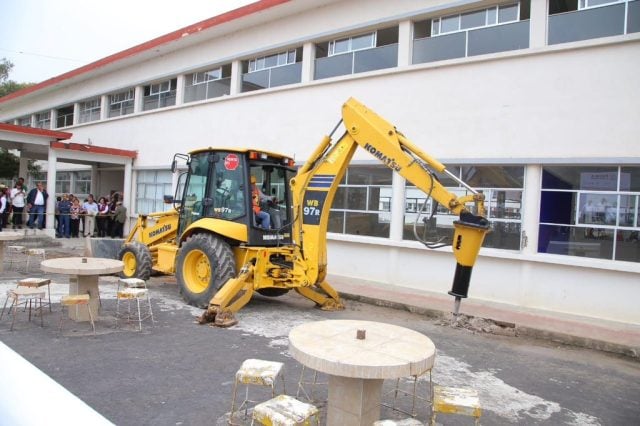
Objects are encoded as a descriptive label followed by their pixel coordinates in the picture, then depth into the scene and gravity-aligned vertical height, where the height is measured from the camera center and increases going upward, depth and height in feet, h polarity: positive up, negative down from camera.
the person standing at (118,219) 57.98 -2.32
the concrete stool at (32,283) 21.06 -3.85
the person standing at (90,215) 56.34 -1.93
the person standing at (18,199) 51.88 -0.47
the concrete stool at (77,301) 18.84 -4.06
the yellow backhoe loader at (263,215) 21.85 -0.43
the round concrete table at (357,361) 10.66 -3.35
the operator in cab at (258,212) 25.27 -0.25
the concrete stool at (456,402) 10.94 -4.28
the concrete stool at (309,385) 14.05 -5.47
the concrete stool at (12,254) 32.41 -4.94
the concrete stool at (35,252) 31.18 -3.64
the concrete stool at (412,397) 13.71 -5.57
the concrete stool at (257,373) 11.85 -4.14
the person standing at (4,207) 48.44 -1.34
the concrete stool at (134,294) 20.02 -3.90
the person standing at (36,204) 52.40 -0.98
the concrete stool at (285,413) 9.81 -4.28
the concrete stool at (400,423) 9.84 -4.42
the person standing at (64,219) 54.08 -2.46
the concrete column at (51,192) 51.34 +0.44
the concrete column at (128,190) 60.29 +1.27
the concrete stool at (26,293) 19.43 -3.96
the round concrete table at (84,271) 20.17 -3.06
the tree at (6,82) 101.19 +25.87
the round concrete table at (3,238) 29.76 -2.70
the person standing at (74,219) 54.54 -2.47
